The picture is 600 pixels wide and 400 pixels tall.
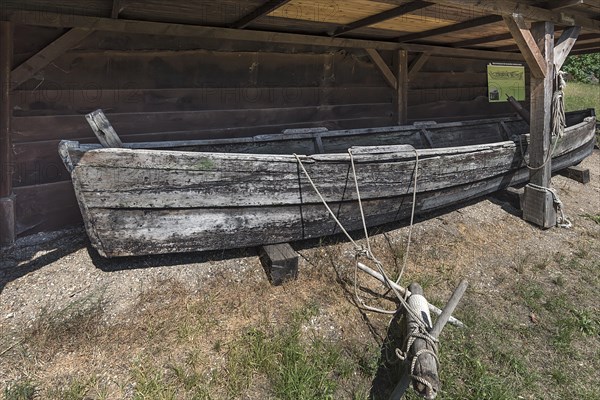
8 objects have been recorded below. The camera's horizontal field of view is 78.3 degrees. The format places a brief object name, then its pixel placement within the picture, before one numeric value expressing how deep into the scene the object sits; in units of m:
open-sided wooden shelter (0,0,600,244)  3.60
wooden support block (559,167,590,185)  6.52
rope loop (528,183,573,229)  4.80
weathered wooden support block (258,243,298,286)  3.18
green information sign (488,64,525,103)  7.35
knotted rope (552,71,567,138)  4.85
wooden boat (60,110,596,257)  2.73
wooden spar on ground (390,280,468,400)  2.02
